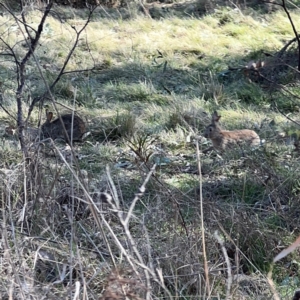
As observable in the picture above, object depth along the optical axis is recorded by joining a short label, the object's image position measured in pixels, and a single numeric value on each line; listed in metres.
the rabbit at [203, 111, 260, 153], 11.98
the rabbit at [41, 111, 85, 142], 12.07
